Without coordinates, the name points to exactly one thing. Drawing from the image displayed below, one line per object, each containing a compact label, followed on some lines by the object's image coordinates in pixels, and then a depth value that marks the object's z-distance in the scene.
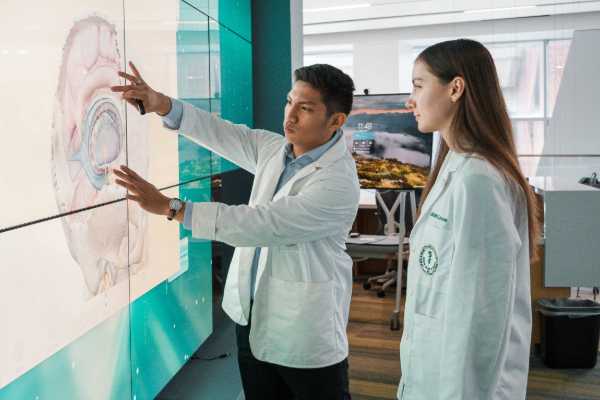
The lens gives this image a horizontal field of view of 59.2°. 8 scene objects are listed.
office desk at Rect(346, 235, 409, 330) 4.99
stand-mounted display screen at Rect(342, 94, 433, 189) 4.18
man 1.53
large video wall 1.27
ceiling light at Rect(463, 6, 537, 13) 7.05
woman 1.10
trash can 3.49
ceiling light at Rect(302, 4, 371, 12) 6.85
